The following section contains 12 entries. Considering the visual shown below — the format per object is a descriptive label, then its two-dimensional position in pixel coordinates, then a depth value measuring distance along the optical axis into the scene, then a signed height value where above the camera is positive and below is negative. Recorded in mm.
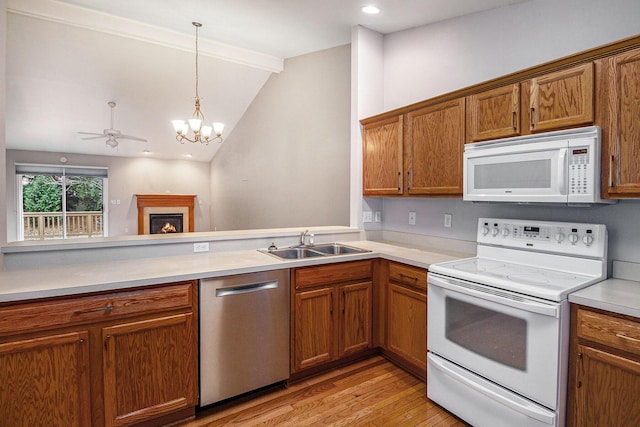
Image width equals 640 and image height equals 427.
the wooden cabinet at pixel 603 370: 1348 -696
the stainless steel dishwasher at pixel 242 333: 1986 -806
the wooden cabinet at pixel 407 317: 2291 -810
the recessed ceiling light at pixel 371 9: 2771 +1641
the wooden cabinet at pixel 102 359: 1534 -778
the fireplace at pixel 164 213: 8453 -236
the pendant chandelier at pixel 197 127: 4285 +1034
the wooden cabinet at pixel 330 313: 2301 -786
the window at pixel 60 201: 7484 +57
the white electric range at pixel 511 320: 1530 -592
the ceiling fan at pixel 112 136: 5199 +1075
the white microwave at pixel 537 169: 1663 +207
